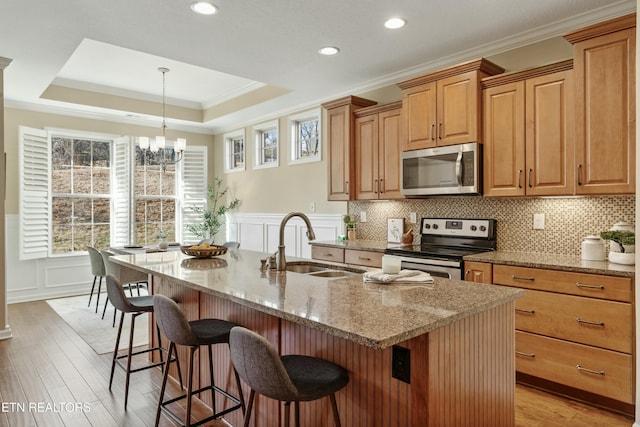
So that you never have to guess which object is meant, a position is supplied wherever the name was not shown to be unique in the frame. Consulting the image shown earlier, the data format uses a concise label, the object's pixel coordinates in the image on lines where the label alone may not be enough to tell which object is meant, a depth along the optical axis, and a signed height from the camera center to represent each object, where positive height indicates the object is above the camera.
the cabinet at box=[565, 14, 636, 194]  2.62 +0.71
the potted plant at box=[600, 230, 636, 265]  2.62 -0.21
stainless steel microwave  3.40 +0.38
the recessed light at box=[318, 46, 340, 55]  3.66 +1.48
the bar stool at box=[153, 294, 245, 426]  2.01 -0.62
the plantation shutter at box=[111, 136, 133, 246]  6.42 +0.33
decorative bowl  3.17 -0.29
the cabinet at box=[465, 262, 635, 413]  2.46 -0.76
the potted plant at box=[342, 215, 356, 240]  4.82 -0.15
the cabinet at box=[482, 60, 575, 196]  2.95 +0.62
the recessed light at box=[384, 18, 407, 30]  3.13 +1.47
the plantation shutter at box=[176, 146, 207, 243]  7.12 +0.48
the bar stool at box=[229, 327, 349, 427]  1.42 -0.61
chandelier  5.24 +0.95
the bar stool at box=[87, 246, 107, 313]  5.03 -0.61
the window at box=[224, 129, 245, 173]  7.03 +1.08
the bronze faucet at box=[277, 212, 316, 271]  2.49 -0.24
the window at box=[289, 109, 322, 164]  5.50 +1.07
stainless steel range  3.30 -0.29
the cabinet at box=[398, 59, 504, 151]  3.39 +0.95
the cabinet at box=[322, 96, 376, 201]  4.50 +0.78
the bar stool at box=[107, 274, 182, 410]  2.64 -0.61
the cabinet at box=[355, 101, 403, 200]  4.13 +0.65
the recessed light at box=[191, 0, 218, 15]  2.85 +1.46
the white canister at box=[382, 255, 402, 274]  2.13 -0.27
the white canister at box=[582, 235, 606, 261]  2.85 -0.25
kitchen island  1.43 -0.52
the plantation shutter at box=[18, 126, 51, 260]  5.52 +0.27
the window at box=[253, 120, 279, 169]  6.25 +1.09
